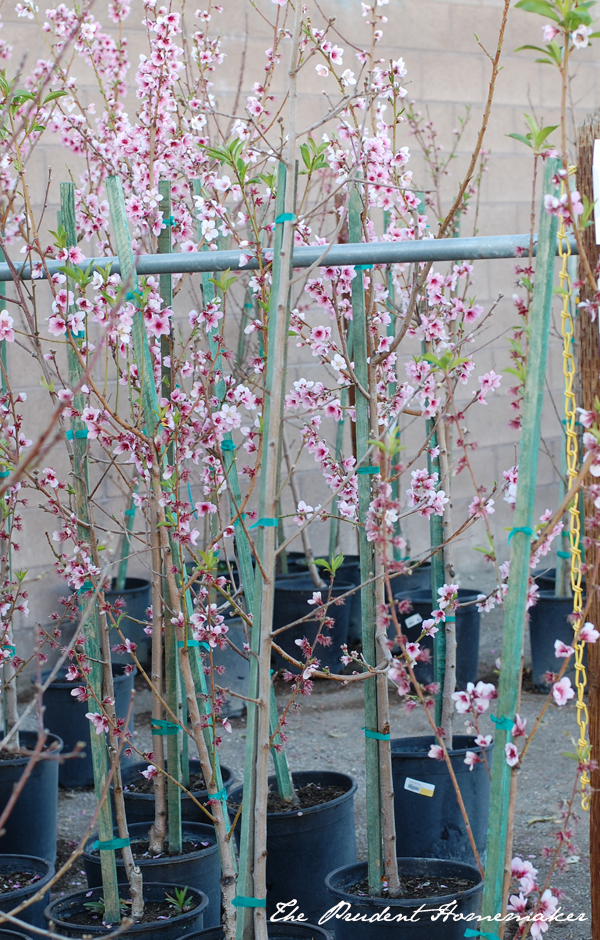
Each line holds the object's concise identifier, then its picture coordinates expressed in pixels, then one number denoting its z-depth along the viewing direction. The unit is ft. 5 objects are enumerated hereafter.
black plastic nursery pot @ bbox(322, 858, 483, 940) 5.49
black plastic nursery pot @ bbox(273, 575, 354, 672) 13.26
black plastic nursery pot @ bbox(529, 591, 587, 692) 12.87
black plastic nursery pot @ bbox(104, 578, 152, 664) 12.87
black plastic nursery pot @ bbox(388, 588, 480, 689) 12.51
